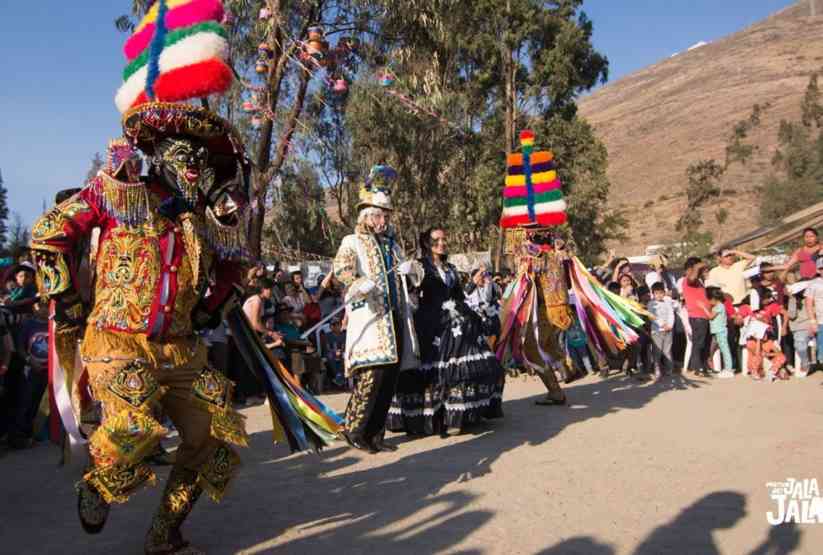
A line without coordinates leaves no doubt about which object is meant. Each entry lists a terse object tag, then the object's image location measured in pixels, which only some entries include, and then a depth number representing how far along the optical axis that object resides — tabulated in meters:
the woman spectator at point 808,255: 10.53
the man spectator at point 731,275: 11.68
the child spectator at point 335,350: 11.61
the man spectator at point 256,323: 8.66
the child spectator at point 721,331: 11.04
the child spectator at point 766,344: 10.68
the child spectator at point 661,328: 11.14
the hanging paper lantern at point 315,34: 13.47
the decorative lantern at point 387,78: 14.53
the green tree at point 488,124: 22.75
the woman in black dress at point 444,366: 6.73
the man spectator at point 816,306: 9.99
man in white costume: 6.02
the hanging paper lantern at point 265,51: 13.48
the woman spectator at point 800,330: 10.43
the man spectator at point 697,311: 11.20
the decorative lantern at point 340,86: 12.30
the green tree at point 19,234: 16.48
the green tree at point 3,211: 36.69
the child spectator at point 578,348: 12.06
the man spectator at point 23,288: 7.42
